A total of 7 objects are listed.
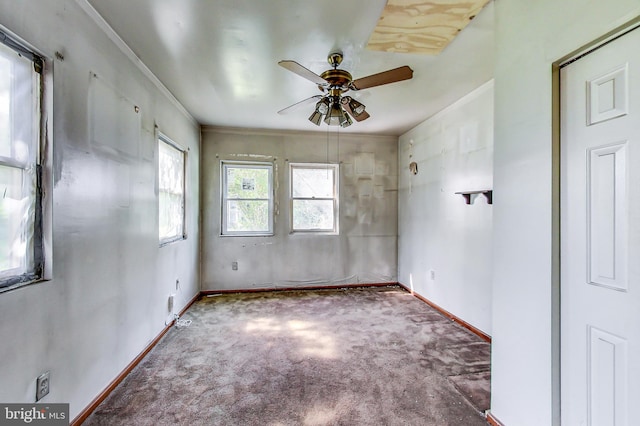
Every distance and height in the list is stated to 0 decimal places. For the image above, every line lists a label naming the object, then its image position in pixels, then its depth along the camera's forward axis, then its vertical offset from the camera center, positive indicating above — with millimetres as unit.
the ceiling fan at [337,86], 1930 +949
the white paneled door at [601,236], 1050 -96
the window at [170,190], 2942 +263
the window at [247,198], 4344 +232
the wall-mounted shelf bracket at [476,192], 2598 +188
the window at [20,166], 1251 +224
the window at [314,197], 4527 +255
